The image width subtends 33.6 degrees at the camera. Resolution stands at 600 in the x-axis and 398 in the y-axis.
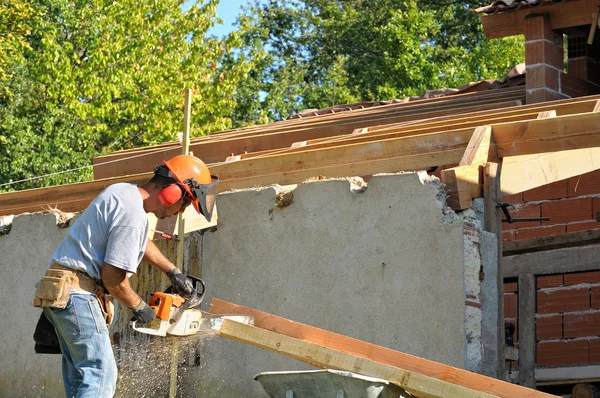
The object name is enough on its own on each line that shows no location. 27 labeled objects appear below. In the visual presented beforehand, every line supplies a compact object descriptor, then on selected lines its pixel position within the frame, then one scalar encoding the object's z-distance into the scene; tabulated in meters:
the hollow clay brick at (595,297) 9.84
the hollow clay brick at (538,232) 10.12
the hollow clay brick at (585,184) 9.91
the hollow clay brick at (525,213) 10.22
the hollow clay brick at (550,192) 10.09
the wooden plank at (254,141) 10.59
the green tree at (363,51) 26.66
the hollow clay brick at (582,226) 9.95
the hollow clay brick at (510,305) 10.26
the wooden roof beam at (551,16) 10.80
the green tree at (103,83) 20.80
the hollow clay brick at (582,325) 9.80
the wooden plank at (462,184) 7.09
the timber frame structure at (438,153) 7.25
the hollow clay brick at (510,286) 10.31
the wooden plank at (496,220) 7.22
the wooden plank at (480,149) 7.22
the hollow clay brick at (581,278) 9.89
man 5.69
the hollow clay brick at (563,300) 9.93
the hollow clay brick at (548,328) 10.03
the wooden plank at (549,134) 7.20
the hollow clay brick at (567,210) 9.99
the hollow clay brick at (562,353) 9.81
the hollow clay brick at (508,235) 10.41
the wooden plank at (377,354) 5.48
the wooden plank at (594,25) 10.54
